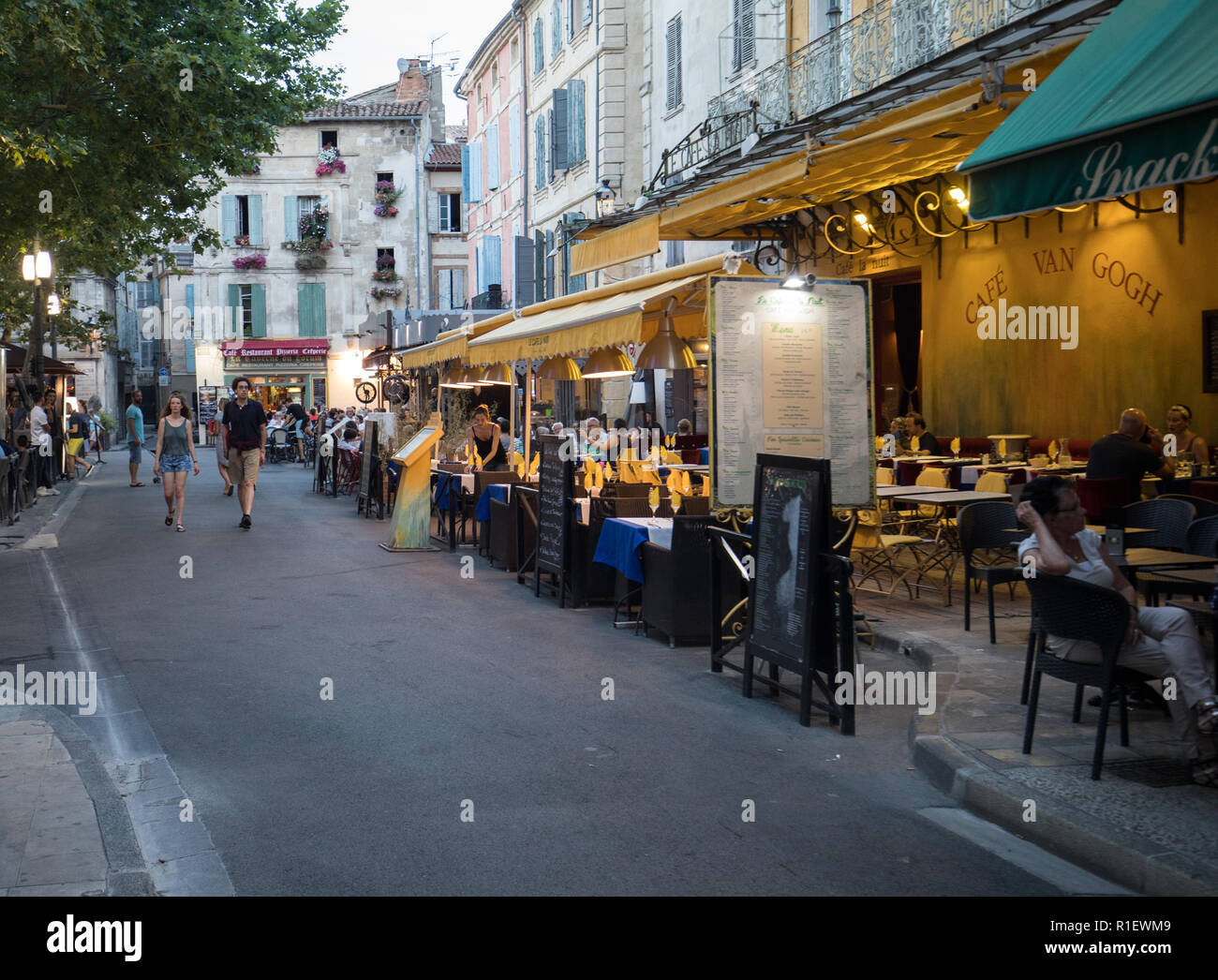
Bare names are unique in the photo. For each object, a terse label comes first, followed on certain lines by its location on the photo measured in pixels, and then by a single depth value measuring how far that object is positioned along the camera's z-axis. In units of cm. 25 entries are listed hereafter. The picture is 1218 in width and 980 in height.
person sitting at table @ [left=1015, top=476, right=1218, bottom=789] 543
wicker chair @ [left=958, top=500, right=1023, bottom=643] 916
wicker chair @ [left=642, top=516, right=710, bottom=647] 902
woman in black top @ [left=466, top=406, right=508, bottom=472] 1672
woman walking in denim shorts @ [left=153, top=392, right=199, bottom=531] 1691
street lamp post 1994
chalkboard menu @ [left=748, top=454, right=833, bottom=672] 685
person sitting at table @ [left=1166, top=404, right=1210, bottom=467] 1243
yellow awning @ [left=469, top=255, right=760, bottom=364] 1087
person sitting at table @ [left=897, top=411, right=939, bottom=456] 1653
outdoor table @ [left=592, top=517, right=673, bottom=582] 962
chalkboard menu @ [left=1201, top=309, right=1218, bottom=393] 1288
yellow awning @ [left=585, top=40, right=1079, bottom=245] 1025
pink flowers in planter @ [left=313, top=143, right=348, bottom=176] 5400
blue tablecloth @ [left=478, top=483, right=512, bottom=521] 1375
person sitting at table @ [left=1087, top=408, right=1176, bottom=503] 1068
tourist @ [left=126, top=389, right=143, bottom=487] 2648
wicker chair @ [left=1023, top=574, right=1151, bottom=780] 547
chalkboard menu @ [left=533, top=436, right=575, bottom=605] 1098
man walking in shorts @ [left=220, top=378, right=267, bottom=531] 1733
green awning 517
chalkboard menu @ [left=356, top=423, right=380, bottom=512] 1938
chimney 5669
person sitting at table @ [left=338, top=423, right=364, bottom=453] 2348
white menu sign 872
